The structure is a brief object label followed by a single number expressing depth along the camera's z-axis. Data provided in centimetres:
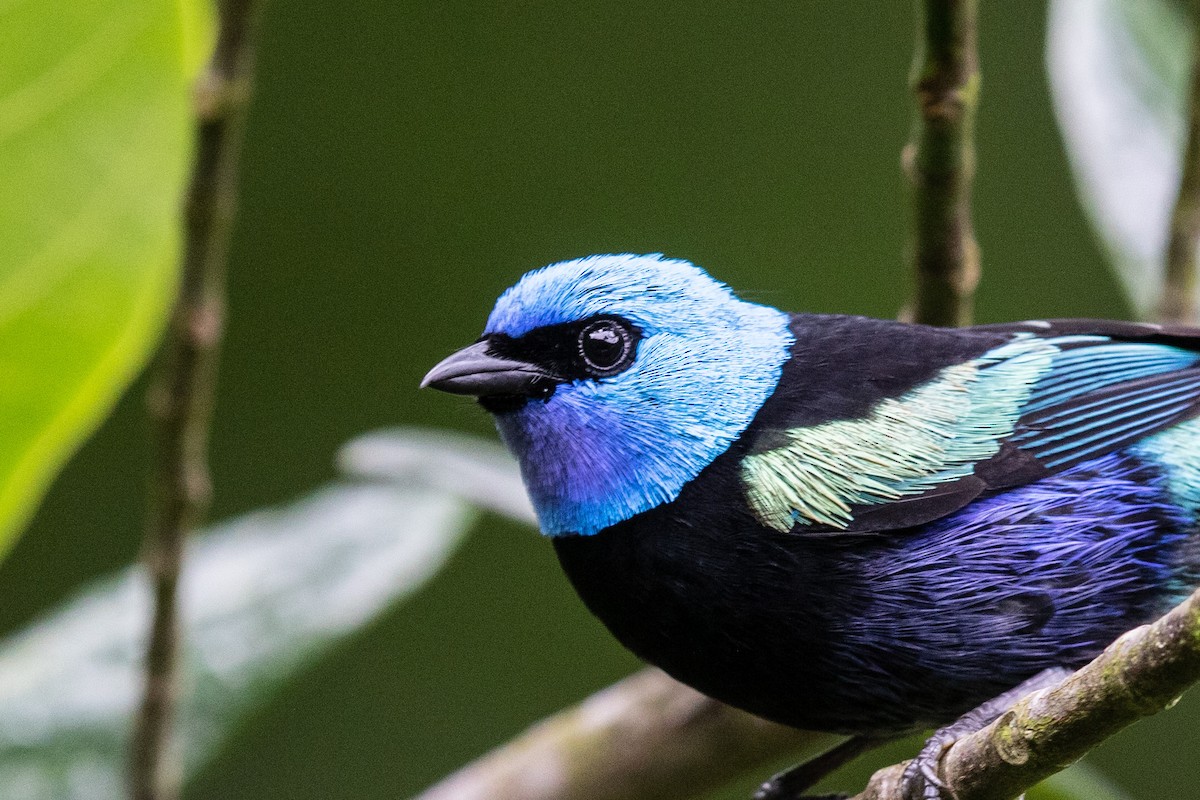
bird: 487
